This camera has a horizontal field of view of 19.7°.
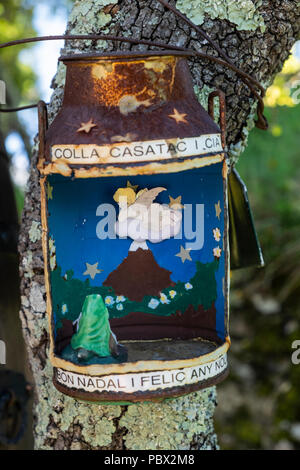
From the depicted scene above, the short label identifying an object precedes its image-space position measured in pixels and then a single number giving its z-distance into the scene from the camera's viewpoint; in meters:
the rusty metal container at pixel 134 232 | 0.75
